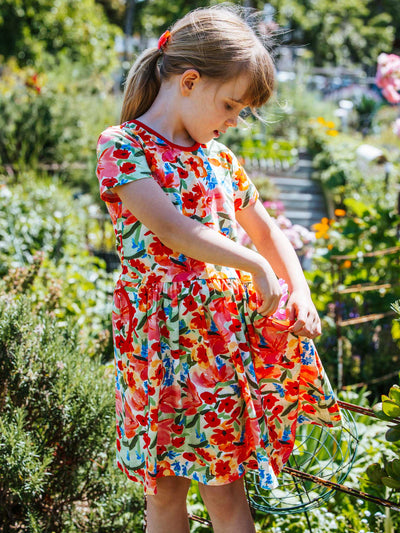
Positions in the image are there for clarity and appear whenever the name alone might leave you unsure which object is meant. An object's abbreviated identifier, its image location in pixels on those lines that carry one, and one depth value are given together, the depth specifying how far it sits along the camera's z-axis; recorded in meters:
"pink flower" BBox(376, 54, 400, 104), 3.69
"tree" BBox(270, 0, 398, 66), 25.34
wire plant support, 1.49
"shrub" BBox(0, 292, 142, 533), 1.86
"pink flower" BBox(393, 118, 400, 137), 3.74
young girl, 1.36
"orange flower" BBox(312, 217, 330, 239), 4.75
